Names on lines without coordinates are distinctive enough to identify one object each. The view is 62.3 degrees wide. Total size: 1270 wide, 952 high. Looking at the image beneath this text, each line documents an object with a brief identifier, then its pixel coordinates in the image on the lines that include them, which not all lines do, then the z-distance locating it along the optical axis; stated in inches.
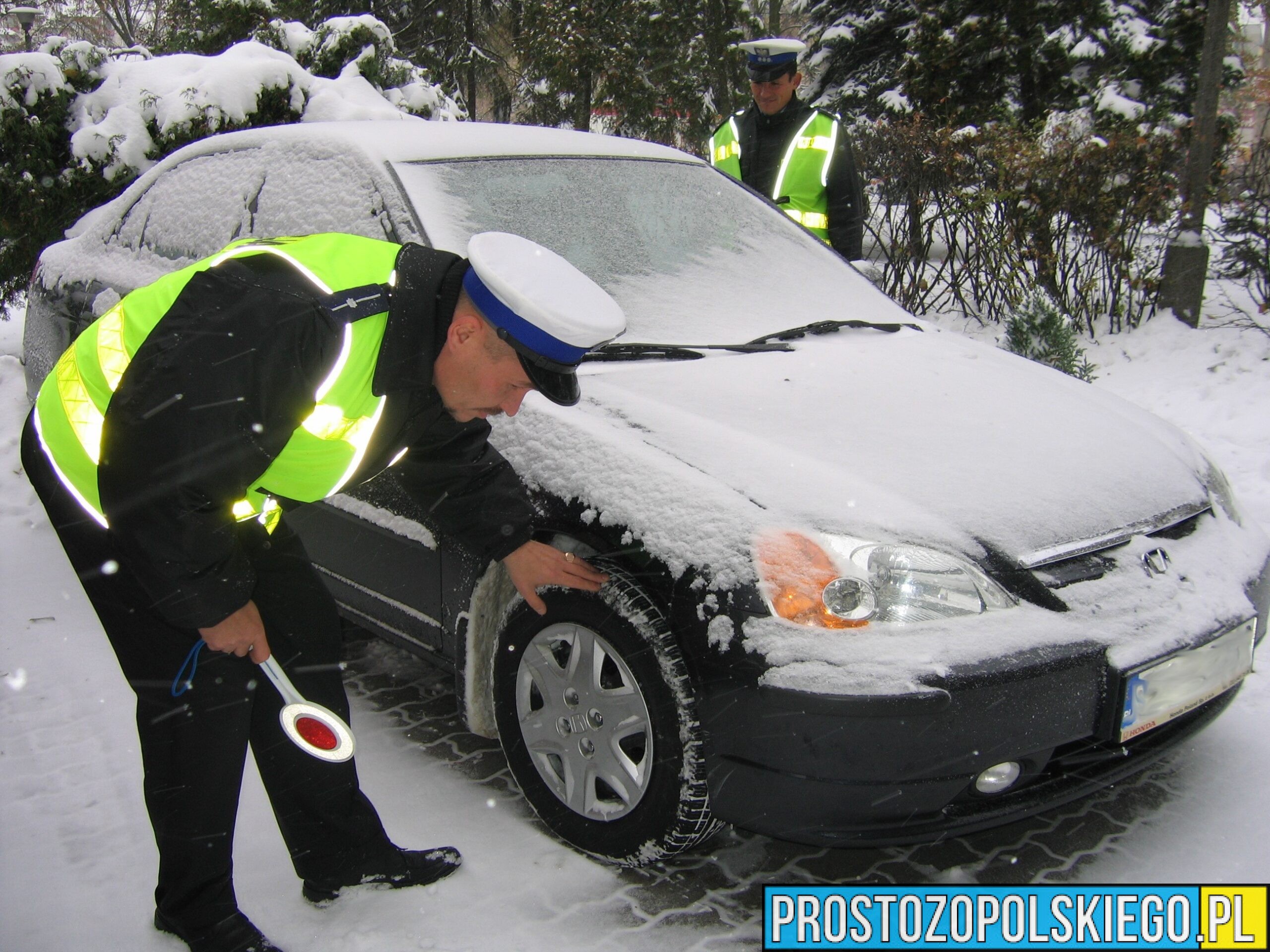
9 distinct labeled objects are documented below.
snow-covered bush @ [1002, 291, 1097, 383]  222.1
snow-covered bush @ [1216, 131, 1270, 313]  257.8
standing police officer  178.4
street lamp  375.2
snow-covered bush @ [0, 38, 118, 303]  258.2
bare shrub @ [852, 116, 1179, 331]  268.1
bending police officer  59.8
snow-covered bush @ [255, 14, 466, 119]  326.0
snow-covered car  72.5
